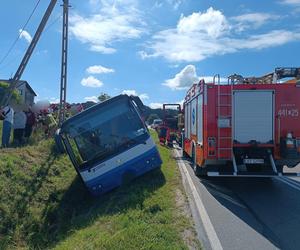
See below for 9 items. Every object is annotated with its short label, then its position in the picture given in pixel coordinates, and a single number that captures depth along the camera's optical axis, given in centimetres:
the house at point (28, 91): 4985
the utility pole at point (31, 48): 1114
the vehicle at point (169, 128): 1616
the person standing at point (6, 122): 887
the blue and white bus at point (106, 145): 662
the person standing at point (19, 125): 942
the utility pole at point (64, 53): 1068
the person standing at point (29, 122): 985
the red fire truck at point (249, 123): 643
